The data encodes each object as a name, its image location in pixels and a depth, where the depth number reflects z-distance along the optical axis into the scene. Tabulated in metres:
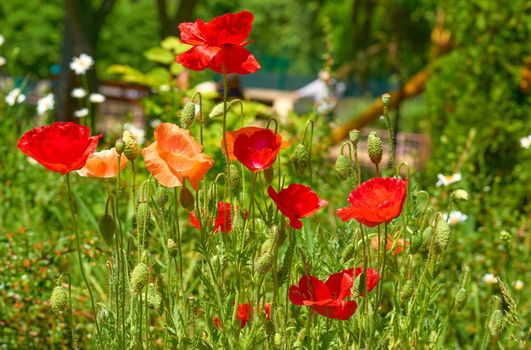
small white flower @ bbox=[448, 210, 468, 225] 2.29
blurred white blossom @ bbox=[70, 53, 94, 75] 5.51
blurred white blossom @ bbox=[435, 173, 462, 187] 2.39
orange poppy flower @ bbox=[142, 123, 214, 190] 1.48
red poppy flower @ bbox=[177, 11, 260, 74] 1.47
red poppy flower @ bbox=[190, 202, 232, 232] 1.60
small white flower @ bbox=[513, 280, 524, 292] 2.26
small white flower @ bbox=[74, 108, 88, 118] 3.14
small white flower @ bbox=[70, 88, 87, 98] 3.24
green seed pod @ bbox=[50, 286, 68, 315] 1.48
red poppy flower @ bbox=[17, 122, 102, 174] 1.44
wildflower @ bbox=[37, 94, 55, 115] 3.34
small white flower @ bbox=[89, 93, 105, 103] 3.25
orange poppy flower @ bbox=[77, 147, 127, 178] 1.55
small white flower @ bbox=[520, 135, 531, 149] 2.60
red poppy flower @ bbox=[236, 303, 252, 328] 1.61
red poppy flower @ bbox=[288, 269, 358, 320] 1.51
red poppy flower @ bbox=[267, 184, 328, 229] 1.51
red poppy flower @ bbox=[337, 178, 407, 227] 1.43
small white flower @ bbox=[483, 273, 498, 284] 2.17
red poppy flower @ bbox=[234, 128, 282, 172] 1.50
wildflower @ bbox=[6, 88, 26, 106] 3.08
